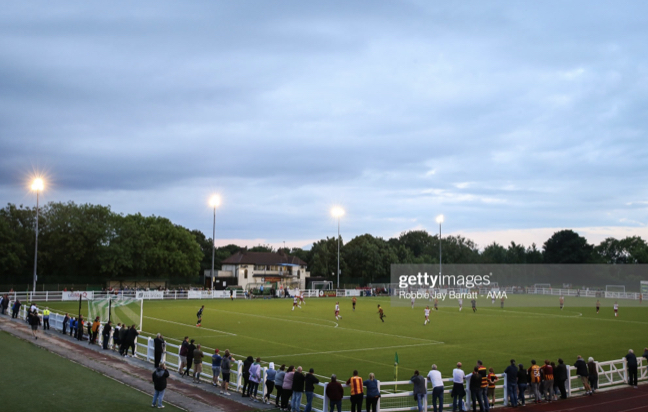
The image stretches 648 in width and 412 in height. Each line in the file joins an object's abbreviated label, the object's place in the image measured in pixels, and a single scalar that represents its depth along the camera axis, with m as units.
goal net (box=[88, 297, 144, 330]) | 31.23
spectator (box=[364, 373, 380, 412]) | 15.49
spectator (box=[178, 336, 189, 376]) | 21.39
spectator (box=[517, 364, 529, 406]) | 17.56
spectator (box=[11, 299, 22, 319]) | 39.75
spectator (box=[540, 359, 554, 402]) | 18.09
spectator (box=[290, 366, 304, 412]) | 16.02
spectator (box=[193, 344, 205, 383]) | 20.20
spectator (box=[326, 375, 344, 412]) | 15.30
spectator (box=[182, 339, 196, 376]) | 21.06
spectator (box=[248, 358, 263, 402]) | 17.62
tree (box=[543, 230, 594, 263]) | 135.62
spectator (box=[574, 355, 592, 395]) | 19.05
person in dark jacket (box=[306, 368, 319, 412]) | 15.94
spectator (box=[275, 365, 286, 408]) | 16.69
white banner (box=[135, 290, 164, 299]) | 67.62
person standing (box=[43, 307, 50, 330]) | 33.75
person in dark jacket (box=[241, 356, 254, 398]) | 18.12
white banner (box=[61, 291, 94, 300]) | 59.89
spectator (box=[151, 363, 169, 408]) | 15.48
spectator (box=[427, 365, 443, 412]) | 16.03
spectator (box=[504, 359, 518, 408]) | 17.39
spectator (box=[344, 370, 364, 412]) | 15.32
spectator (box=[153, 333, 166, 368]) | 21.95
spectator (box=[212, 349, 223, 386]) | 19.19
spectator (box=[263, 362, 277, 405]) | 17.36
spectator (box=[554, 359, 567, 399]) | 18.42
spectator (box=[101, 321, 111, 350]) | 27.02
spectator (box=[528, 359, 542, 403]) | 18.03
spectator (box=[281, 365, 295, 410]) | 16.31
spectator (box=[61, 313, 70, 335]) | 32.41
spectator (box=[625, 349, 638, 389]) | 20.48
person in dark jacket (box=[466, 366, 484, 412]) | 16.27
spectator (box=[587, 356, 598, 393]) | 19.30
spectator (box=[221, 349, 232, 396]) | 18.45
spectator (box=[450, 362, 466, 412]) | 16.44
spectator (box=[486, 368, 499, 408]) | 16.75
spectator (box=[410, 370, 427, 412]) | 16.11
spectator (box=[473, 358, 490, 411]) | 16.39
